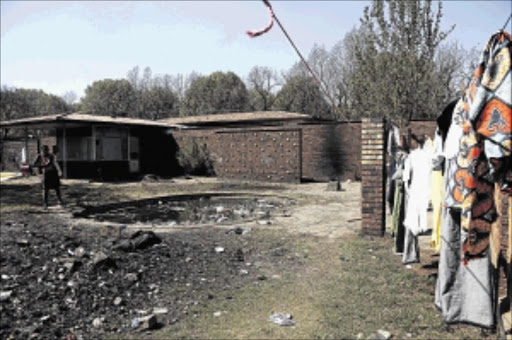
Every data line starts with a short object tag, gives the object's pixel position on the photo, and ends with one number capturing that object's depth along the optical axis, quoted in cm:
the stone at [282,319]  394
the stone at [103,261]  537
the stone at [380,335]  347
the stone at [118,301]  452
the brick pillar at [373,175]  688
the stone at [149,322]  395
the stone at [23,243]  622
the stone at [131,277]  514
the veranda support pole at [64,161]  2059
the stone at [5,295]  448
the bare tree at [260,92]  5064
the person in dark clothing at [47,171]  1068
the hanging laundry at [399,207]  549
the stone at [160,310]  434
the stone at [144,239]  641
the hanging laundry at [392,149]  608
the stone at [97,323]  409
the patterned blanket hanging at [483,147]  228
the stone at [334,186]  1537
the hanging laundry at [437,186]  357
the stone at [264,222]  863
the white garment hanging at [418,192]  464
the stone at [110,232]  721
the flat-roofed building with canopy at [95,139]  2012
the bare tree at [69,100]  6597
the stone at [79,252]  584
